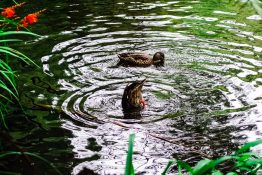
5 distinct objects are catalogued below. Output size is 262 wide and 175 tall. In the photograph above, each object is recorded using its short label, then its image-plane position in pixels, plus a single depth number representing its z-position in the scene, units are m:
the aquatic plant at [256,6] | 4.16
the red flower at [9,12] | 8.18
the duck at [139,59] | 15.22
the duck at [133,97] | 11.97
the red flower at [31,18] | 8.18
